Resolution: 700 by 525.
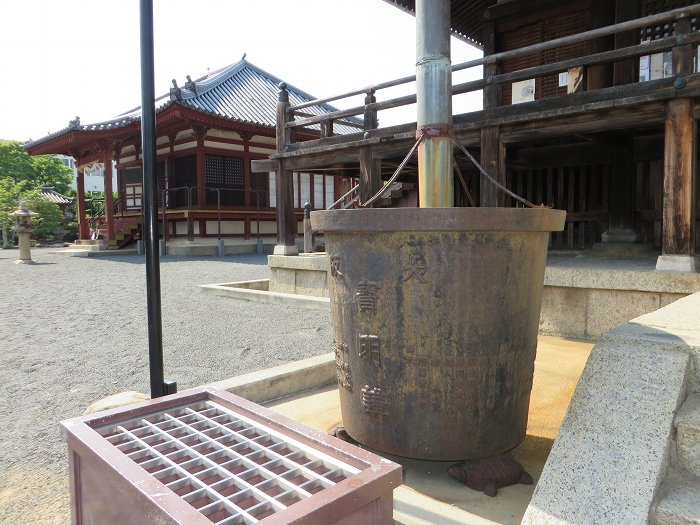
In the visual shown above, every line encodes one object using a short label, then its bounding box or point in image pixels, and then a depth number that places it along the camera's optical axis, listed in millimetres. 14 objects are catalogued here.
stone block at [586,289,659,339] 4609
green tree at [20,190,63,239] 26375
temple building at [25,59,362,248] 16094
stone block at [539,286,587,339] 4957
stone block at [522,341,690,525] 1494
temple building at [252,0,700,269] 4703
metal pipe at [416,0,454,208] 2330
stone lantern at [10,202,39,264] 14398
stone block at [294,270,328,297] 7373
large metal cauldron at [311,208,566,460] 1946
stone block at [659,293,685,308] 4488
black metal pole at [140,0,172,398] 2053
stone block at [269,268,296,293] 7852
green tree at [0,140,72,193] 31359
